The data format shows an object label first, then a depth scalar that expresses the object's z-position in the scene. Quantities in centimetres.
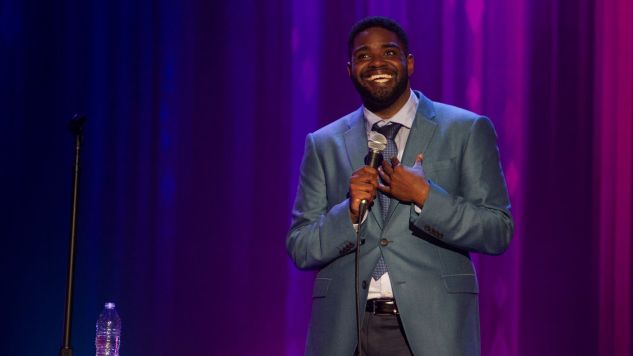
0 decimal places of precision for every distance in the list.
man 462
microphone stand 579
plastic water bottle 964
